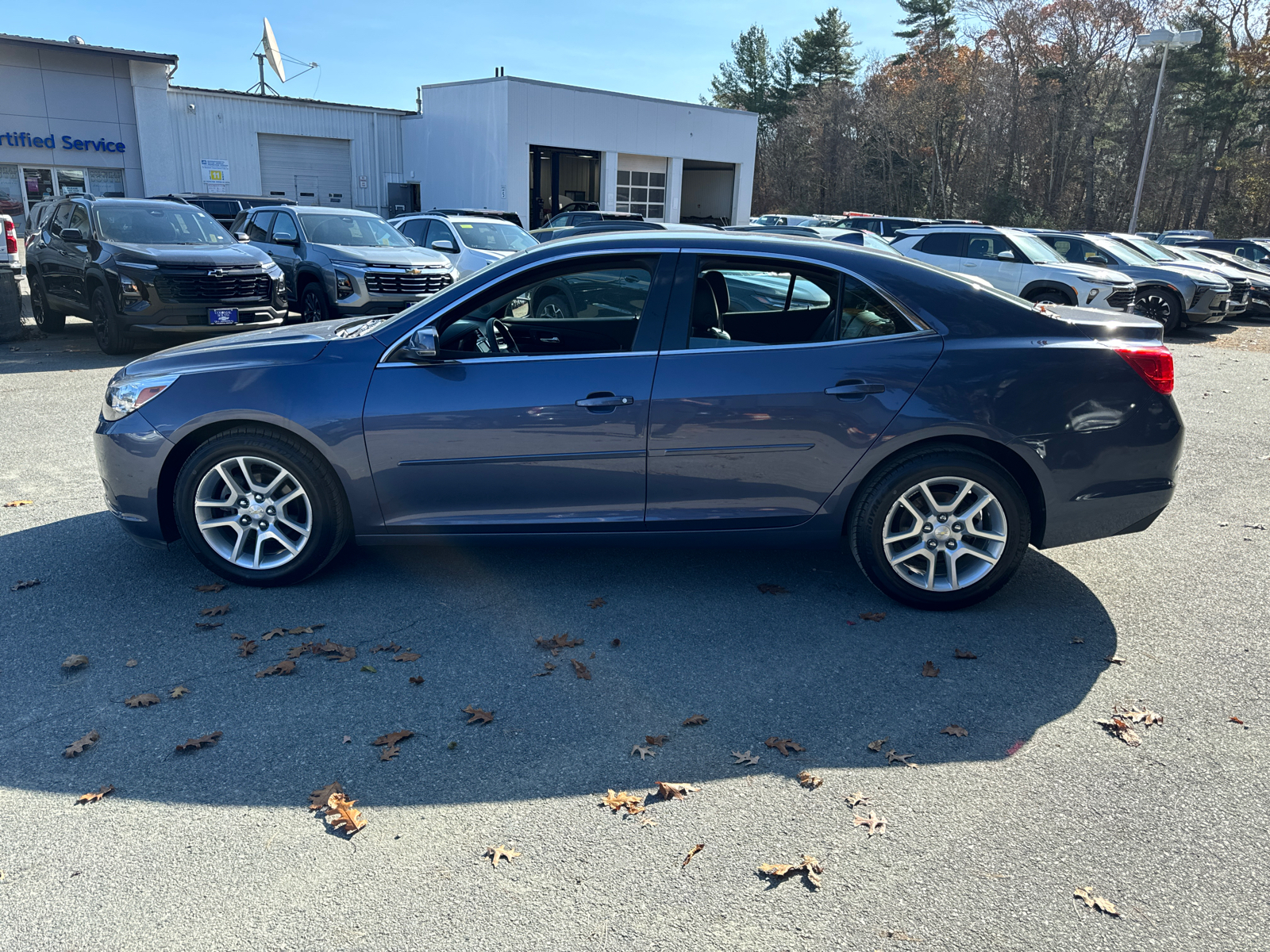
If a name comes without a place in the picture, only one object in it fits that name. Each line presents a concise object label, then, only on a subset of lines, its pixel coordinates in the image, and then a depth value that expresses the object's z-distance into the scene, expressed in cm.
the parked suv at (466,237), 1446
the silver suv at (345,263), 1252
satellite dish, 4194
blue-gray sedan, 423
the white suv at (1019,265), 1451
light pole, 2406
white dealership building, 3111
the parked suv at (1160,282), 1614
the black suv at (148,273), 1116
